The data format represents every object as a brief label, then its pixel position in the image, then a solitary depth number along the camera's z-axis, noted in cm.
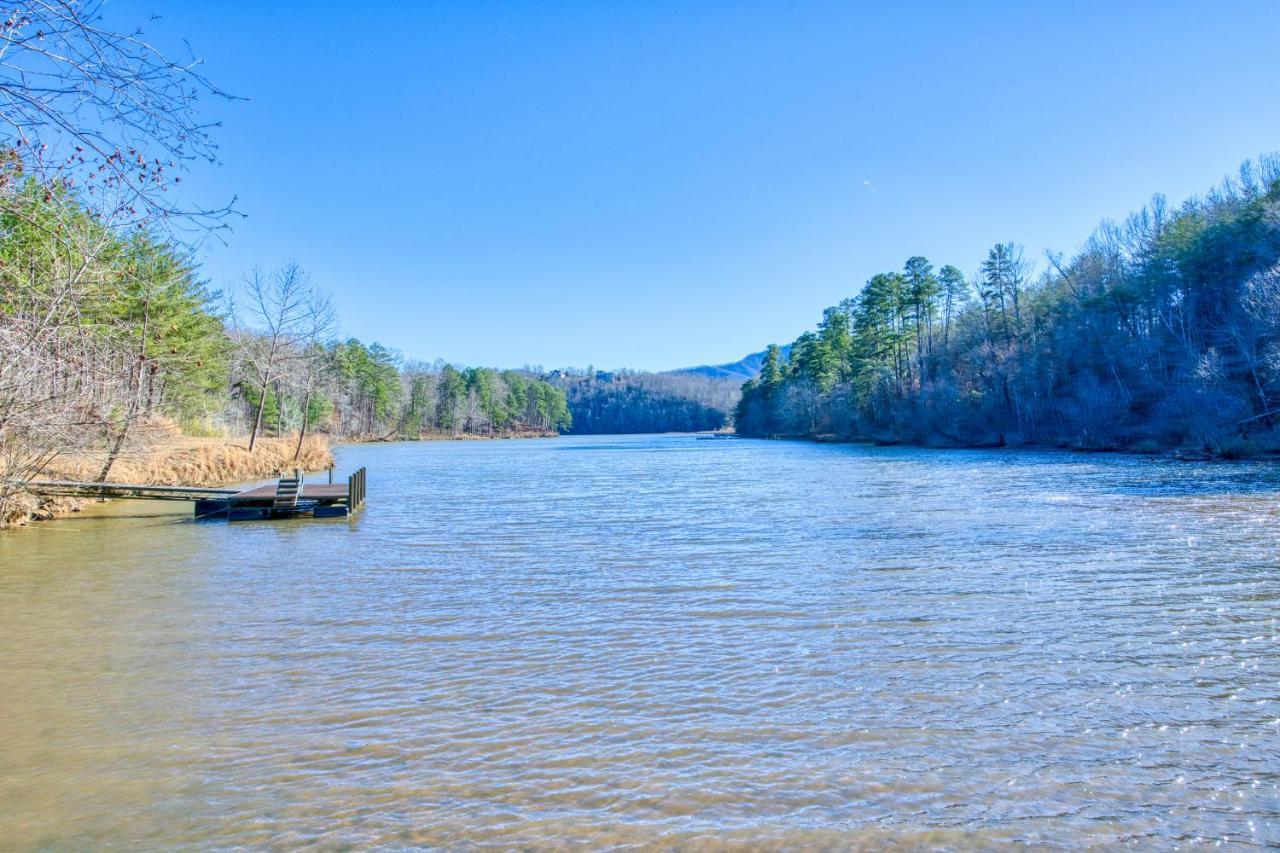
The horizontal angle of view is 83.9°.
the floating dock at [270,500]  1922
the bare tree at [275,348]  3988
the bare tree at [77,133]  326
